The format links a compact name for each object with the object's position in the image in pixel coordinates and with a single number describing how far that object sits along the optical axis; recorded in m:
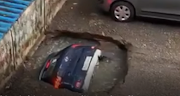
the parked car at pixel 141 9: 7.05
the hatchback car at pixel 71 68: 5.69
